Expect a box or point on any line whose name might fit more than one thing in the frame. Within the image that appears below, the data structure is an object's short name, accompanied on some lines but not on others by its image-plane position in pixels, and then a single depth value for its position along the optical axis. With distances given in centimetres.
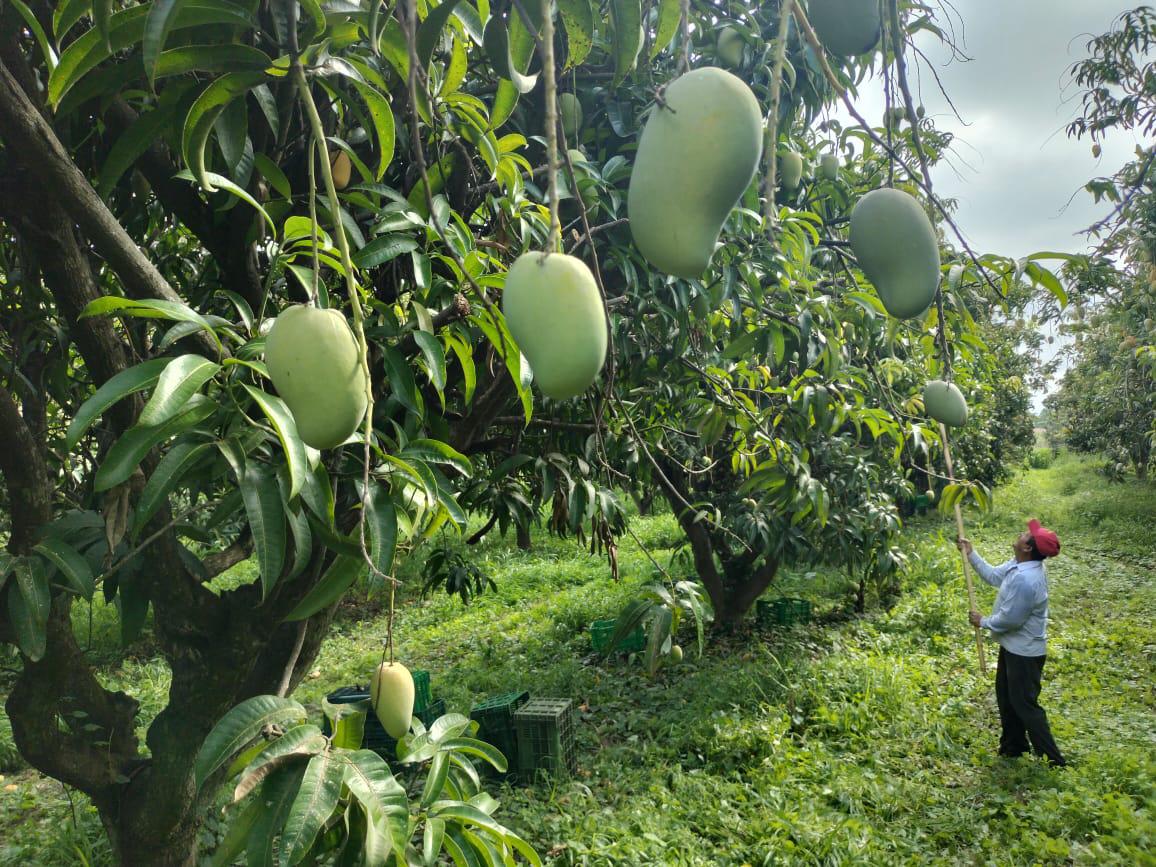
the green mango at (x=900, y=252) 46
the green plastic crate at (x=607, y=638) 500
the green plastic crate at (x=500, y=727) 364
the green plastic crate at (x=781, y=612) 552
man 334
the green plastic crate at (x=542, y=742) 342
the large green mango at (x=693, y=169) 37
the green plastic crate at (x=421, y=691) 382
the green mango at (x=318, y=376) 46
